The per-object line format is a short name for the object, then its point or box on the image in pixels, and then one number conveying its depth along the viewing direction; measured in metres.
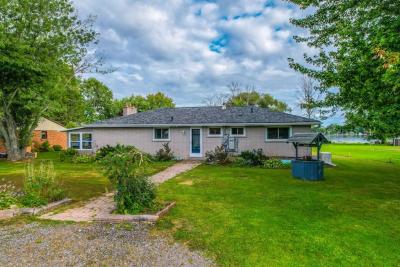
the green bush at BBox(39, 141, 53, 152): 30.36
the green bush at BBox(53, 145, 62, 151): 31.82
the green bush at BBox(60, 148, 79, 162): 19.70
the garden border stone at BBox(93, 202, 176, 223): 6.09
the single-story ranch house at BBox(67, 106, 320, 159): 18.22
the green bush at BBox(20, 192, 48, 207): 7.11
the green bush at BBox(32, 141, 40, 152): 29.16
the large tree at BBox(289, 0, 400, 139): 6.30
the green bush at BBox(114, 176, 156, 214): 6.52
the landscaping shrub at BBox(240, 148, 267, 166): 15.88
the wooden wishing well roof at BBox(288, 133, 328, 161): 11.43
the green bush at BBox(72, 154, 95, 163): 18.50
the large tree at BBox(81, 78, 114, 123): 51.12
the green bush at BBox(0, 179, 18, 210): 7.08
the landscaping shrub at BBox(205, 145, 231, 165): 16.73
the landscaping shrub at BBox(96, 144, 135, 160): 17.59
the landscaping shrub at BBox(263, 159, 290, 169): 15.43
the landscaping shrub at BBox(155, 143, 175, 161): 18.59
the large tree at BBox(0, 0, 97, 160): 18.28
